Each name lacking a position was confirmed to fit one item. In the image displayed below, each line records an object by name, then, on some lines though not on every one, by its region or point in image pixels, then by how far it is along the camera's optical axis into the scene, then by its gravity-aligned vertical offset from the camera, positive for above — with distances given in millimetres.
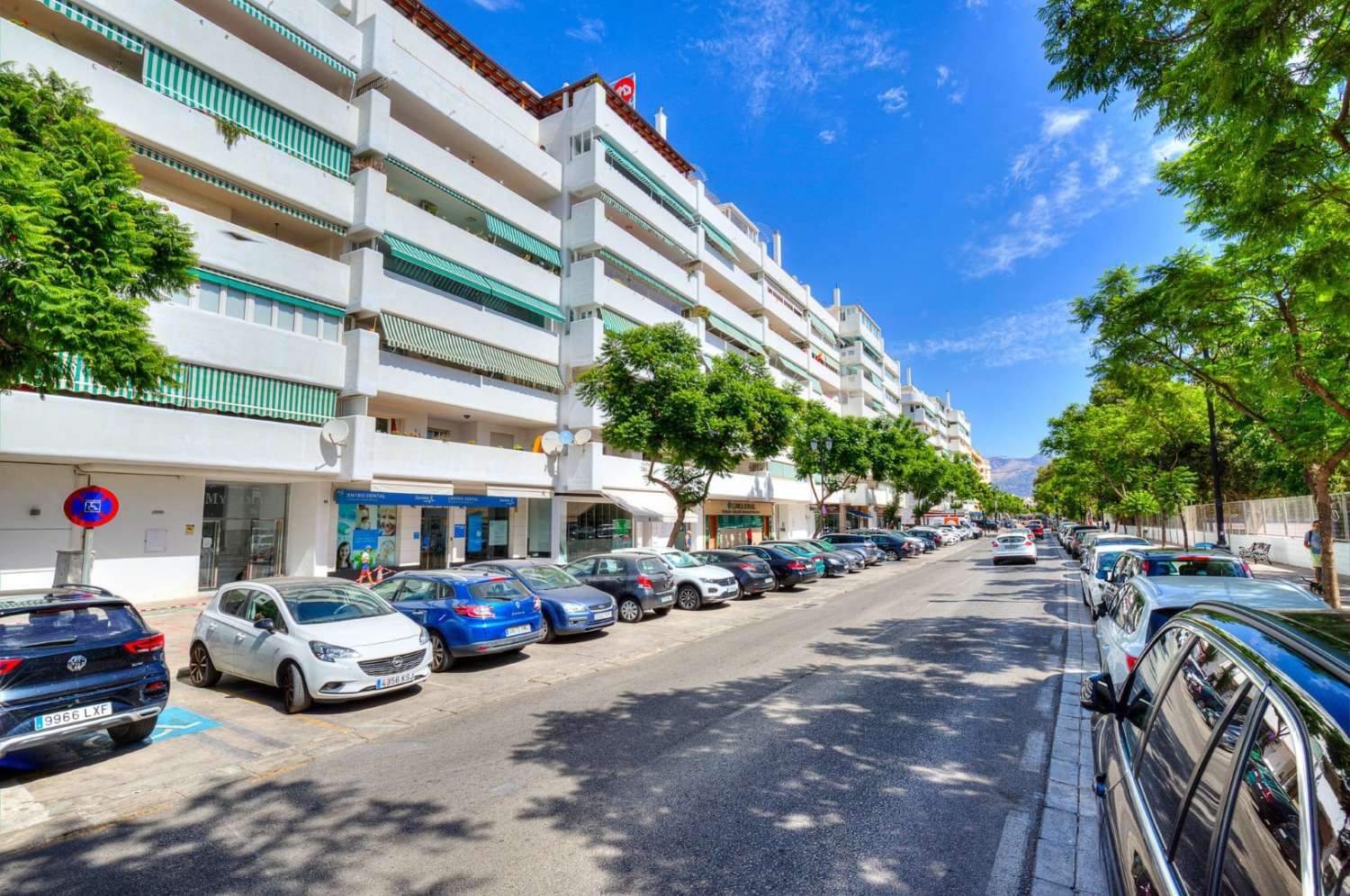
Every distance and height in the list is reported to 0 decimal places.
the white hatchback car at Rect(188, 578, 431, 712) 7211 -1538
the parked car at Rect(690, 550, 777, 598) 18219 -1698
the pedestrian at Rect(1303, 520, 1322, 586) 19844 -1148
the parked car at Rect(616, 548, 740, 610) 16031 -1903
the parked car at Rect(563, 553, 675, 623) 13969 -1571
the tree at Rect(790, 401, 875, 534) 36403 +3422
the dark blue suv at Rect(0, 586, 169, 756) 5148 -1327
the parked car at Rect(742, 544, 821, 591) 20203 -1894
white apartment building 15109 +6537
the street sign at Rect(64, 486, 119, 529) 10422 +74
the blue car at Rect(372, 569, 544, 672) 9445 -1520
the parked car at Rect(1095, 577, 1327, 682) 5523 -843
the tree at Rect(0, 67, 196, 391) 6984 +3108
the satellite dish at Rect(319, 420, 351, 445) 17969 +2125
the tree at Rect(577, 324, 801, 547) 19781 +3267
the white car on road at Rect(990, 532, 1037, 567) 28328 -1855
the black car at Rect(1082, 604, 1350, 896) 1411 -697
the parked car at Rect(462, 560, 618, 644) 11570 -1640
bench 26172 -1932
